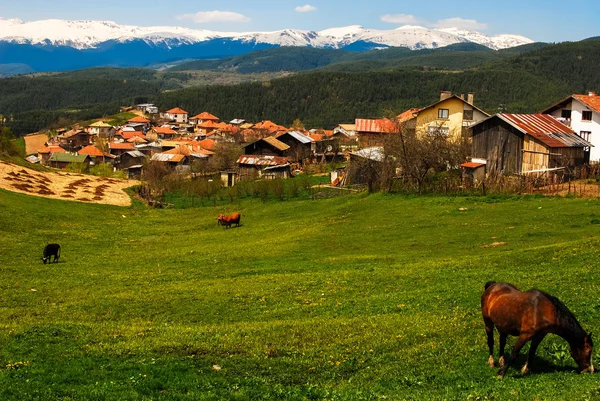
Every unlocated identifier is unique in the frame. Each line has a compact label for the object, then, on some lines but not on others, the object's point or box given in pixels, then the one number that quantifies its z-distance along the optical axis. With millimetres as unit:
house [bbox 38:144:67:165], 148625
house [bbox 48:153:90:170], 140500
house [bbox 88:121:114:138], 194025
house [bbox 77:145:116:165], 147625
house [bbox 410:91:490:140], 82500
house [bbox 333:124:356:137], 165725
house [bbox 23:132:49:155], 175588
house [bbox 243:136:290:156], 103750
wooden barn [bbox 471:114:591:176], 52094
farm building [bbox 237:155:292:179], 93819
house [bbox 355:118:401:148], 106069
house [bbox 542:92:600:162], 60344
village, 53656
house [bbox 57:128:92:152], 178250
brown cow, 45812
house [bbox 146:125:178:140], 191250
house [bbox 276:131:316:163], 111875
